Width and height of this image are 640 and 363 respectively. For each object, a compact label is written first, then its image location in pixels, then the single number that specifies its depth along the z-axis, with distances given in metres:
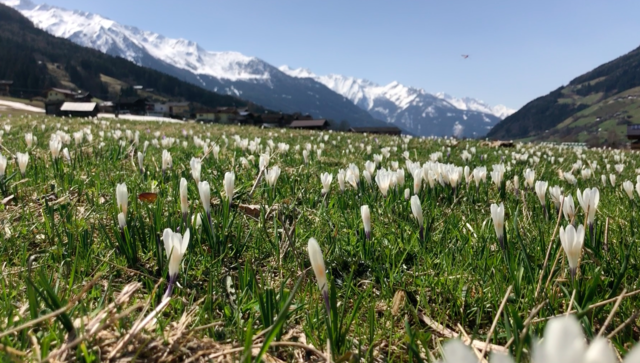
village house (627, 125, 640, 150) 30.28
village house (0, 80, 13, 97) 119.75
